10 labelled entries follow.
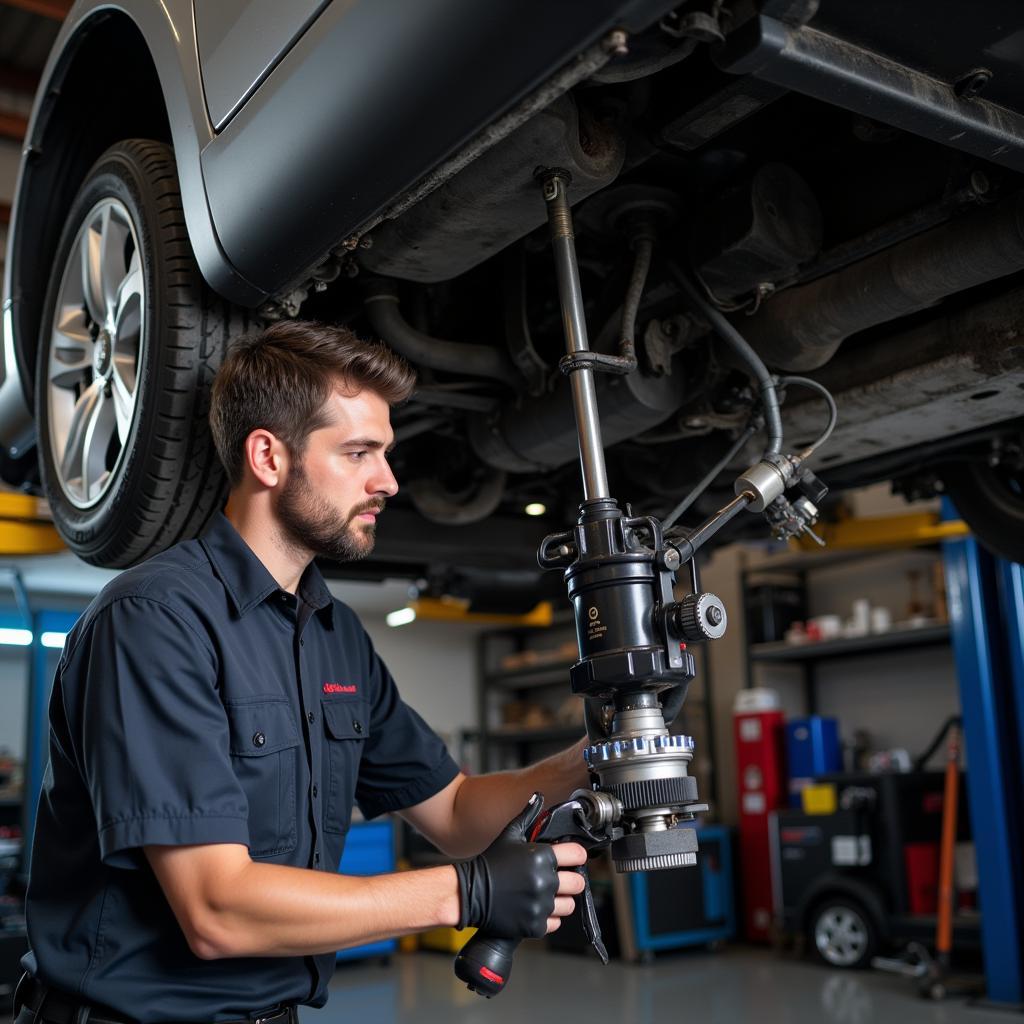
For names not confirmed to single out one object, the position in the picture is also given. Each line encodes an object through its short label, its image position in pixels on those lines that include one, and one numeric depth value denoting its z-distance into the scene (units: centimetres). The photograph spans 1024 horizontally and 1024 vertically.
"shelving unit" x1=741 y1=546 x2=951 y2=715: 686
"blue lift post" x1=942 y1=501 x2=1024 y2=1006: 521
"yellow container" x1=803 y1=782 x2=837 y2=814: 657
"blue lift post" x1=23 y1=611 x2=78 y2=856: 598
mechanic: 117
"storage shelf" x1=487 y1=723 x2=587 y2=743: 910
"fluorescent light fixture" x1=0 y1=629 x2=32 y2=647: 788
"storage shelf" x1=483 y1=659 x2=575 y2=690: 967
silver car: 107
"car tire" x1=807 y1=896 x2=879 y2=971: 616
